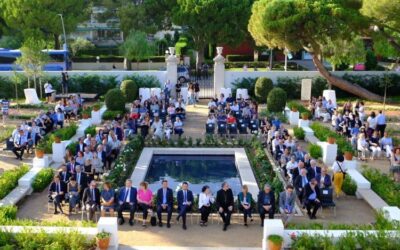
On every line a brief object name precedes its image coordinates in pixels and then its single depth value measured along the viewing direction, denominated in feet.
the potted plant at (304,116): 71.61
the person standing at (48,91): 94.99
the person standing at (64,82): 98.68
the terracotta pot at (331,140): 56.42
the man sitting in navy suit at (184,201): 39.42
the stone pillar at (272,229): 33.94
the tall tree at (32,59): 92.27
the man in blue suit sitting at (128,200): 40.02
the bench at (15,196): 42.76
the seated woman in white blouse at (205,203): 39.73
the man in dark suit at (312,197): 41.19
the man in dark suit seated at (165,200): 39.81
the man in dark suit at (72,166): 45.00
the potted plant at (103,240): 33.65
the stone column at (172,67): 98.58
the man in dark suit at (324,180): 43.09
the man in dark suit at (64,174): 44.19
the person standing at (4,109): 78.59
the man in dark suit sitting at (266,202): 39.37
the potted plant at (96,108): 77.41
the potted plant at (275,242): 33.19
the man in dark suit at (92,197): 40.24
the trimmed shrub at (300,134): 67.61
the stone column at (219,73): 98.17
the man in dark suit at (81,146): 52.43
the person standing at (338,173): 45.78
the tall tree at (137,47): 138.41
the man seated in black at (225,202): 39.52
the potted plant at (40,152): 52.48
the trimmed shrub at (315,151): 58.29
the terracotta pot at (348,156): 52.11
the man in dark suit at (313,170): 44.12
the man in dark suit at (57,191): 41.70
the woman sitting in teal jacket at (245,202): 39.73
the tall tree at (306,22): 84.99
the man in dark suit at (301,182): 43.16
